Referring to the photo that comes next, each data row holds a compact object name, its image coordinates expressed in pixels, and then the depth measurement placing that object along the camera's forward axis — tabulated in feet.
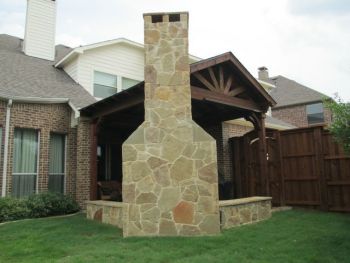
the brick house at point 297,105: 81.25
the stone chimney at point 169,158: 23.27
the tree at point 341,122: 21.01
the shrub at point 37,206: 30.86
